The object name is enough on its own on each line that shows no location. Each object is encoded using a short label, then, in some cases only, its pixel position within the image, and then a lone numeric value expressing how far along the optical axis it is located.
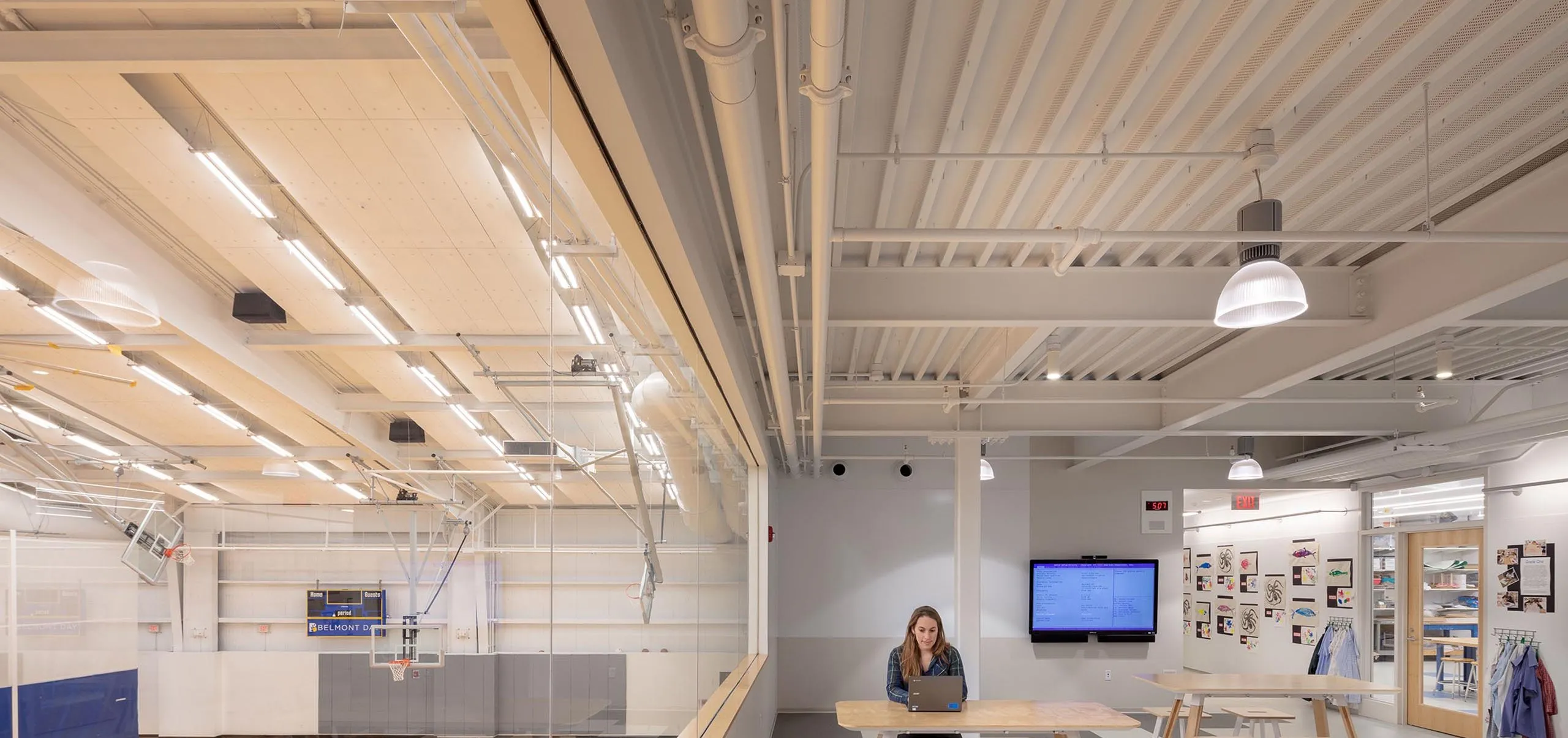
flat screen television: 13.12
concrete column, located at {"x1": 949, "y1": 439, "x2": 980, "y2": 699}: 10.09
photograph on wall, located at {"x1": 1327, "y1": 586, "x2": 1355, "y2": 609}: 14.05
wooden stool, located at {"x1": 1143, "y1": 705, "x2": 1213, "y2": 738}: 9.41
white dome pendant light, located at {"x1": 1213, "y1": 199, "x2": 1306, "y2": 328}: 3.46
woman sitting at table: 6.71
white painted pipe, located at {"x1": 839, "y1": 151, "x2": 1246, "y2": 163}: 3.55
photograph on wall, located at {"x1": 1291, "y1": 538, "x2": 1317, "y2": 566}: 15.20
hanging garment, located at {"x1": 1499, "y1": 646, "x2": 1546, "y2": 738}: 9.61
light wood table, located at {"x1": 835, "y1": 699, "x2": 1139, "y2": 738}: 6.17
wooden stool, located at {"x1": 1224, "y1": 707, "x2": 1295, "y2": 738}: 9.09
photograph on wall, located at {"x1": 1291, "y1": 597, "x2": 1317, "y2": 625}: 15.14
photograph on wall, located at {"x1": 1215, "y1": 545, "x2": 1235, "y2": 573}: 18.53
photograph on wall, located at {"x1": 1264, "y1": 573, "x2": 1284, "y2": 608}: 16.28
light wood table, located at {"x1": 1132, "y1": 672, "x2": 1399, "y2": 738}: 8.10
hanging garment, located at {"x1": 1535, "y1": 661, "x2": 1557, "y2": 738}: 9.55
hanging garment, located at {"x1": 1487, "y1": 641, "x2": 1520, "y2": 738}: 10.06
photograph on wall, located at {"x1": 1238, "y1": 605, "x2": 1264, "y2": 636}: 17.16
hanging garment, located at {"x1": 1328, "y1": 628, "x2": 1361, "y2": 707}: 13.35
